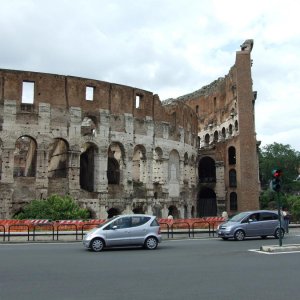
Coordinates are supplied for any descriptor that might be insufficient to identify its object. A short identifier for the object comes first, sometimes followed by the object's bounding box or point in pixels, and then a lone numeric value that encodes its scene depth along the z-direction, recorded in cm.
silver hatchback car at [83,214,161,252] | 1396
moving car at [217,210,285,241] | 1769
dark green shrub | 2484
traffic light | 1380
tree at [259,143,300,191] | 6724
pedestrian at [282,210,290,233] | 2116
